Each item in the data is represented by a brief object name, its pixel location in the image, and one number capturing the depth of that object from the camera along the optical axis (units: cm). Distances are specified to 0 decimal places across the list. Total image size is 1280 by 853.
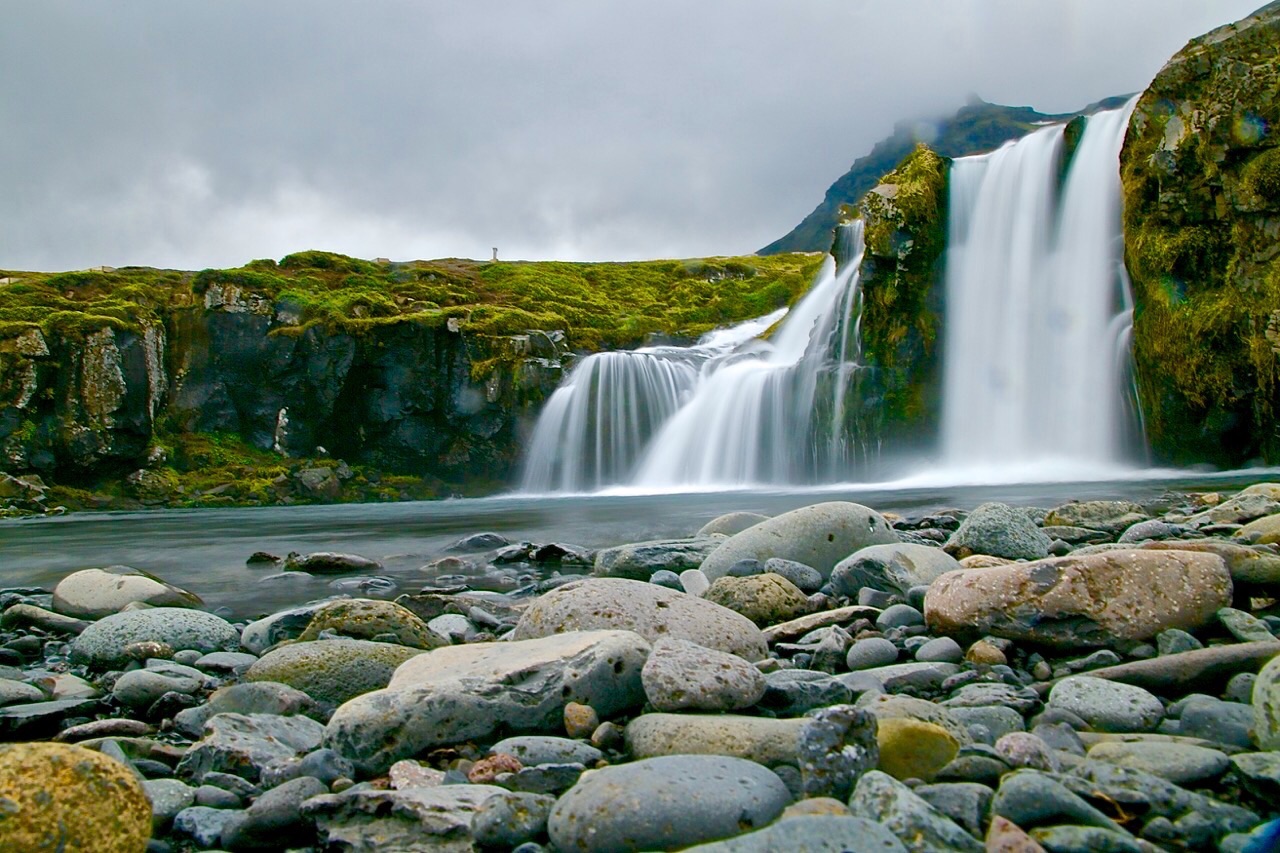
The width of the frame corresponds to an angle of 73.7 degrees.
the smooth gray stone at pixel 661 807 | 259
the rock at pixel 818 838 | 225
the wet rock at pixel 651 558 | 886
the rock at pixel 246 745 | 361
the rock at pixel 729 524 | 1103
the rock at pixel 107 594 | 833
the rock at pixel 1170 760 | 276
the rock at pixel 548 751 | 347
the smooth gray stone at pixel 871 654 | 475
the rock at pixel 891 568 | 628
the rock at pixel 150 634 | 613
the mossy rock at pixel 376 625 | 583
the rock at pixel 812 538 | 776
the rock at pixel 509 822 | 276
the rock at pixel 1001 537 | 738
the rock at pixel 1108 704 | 344
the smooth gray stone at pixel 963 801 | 249
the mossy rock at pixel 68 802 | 241
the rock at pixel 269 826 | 293
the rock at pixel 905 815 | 233
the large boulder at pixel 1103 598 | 444
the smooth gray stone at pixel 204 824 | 296
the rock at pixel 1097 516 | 958
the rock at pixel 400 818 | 280
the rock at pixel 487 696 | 365
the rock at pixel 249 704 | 446
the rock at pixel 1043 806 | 242
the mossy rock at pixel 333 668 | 490
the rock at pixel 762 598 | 605
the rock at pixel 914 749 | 292
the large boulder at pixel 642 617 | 494
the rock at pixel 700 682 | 371
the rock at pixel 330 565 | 1183
